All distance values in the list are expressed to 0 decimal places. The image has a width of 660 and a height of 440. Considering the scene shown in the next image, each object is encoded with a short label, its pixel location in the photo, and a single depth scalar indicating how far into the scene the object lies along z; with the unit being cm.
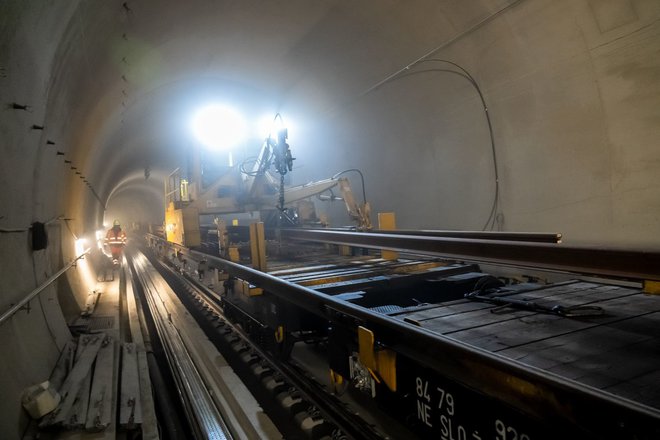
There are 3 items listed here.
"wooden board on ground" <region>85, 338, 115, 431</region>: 320
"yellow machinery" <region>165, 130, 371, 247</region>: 697
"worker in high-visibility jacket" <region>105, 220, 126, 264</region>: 1479
